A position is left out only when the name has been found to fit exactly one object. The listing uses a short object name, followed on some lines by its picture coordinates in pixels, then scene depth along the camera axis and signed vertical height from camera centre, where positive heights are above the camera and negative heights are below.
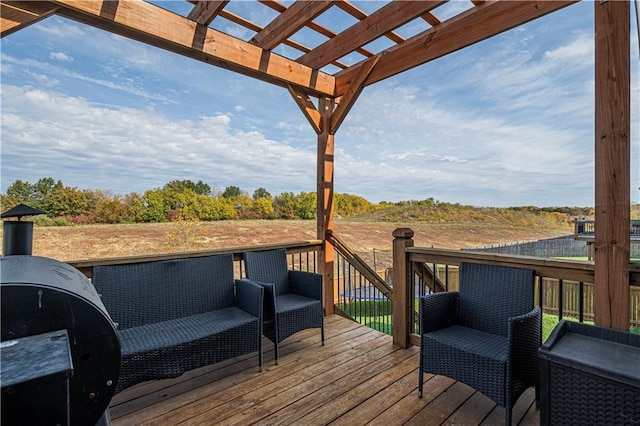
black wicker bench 2.04 -0.83
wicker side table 1.26 -0.71
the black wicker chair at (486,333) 1.73 -0.79
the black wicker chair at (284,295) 2.68 -0.80
